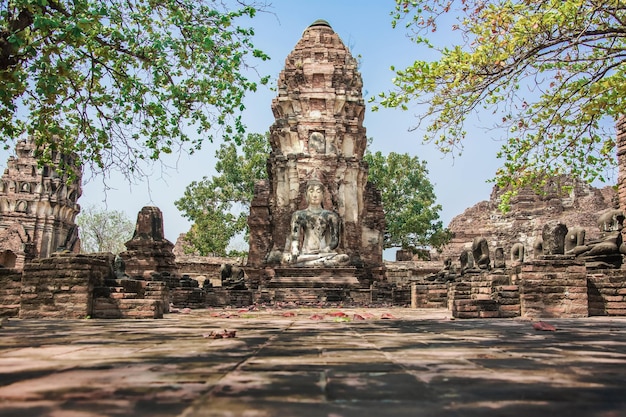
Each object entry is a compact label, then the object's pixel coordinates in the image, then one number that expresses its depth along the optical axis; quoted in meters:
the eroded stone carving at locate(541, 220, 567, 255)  11.09
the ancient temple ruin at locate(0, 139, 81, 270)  36.31
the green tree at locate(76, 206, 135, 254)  47.34
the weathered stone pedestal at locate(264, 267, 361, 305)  14.98
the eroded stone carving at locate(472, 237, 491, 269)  14.26
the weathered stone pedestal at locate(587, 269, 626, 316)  8.15
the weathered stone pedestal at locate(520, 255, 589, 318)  7.86
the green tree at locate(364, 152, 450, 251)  31.33
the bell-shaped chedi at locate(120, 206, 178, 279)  16.62
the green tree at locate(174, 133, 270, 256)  31.16
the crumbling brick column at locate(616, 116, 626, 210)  12.16
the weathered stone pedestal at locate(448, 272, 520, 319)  7.74
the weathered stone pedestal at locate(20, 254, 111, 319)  7.32
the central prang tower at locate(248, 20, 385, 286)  20.02
